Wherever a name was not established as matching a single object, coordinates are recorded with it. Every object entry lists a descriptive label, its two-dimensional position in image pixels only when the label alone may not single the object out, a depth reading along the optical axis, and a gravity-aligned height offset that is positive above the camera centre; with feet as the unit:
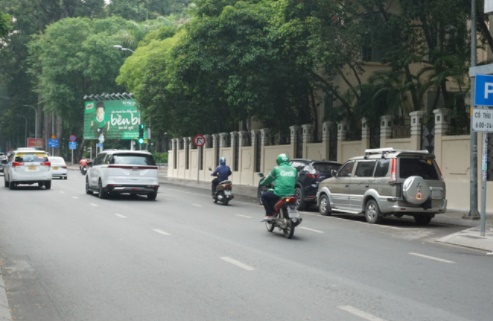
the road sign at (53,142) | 240.01 +5.48
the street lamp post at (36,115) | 283.79 +18.57
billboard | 188.44 +11.78
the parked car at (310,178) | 68.33 -2.08
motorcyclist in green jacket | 43.16 -1.61
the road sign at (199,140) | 127.65 +3.70
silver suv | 52.31 -2.24
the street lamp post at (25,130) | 314.02 +13.68
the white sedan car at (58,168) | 132.05 -2.53
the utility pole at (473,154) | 58.08 +0.68
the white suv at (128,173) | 73.20 -1.96
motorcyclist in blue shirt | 73.31 -1.65
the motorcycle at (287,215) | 42.45 -3.87
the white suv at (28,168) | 91.86 -1.82
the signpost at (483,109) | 45.24 +3.83
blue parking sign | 45.39 +5.15
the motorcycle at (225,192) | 72.28 -3.96
